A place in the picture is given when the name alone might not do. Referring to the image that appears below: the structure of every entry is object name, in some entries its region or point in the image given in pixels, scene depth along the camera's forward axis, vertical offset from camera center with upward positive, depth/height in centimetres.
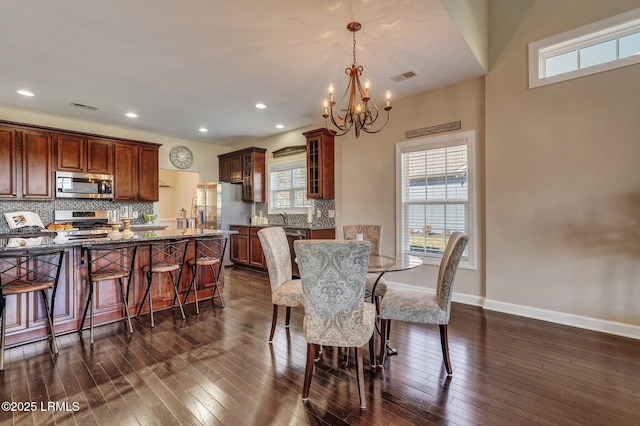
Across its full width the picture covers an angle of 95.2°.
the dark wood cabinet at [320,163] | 537 +89
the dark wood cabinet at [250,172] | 674 +93
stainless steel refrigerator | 655 +12
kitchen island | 269 -88
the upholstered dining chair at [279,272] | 269 -60
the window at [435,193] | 394 +24
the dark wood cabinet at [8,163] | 459 +79
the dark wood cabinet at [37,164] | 478 +82
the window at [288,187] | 619 +53
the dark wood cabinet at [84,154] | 512 +107
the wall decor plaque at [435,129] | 401 +116
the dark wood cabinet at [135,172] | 571 +81
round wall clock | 678 +131
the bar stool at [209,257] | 382 -63
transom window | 288 +170
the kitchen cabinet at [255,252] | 589 -83
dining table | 230 -46
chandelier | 254 +99
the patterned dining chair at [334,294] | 176 -53
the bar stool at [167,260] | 337 -61
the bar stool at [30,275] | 246 -58
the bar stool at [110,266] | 295 -59
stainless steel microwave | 511 +50
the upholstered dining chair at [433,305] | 218 -74
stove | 527 -11
